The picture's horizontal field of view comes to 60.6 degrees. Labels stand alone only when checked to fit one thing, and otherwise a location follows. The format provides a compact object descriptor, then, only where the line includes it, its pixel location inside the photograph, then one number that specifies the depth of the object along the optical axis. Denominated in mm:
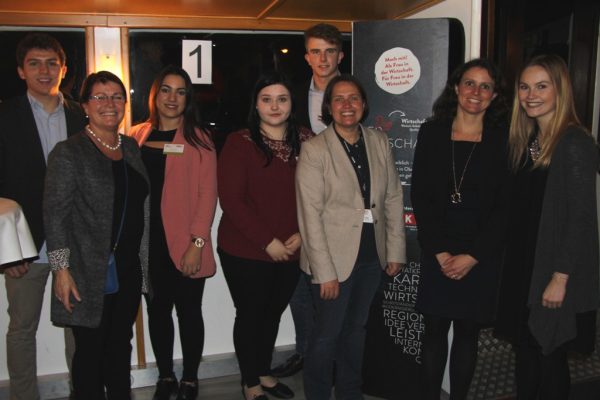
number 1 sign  3129
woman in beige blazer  2248
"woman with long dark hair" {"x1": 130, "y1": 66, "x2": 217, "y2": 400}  2484
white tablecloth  1691
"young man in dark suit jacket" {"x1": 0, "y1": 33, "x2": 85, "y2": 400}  2377
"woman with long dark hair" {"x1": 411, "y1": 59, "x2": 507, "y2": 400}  2162
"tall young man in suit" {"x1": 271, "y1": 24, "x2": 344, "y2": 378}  2673
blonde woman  1944
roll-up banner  2559
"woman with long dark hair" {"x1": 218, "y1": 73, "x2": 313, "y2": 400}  2363
